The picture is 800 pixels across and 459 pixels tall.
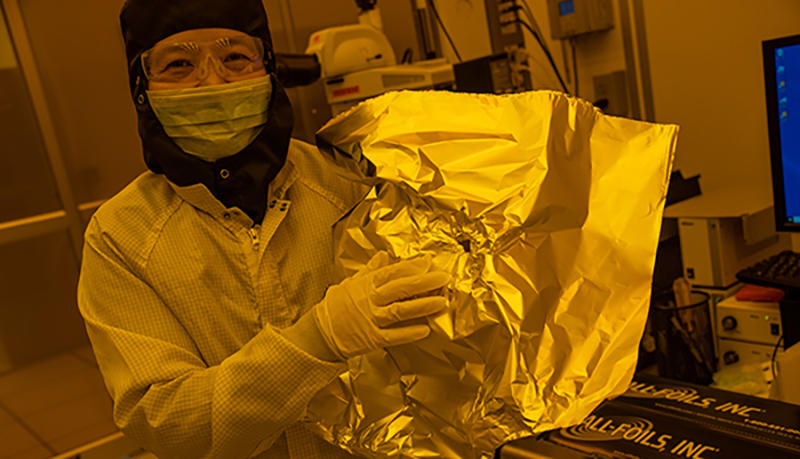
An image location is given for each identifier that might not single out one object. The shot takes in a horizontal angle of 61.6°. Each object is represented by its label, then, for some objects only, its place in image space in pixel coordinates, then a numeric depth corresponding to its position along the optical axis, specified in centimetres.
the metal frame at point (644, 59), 194
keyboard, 134
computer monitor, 131
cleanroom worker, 94
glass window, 212
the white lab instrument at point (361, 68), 200
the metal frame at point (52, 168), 210
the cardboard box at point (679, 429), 100
